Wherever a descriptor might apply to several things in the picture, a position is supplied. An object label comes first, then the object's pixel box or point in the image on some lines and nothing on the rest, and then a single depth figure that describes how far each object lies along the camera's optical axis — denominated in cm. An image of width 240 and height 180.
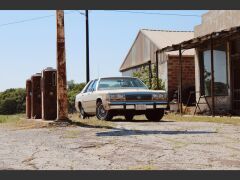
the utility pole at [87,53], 2711
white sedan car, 1315
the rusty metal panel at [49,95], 1368
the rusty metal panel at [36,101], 1664
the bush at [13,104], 5438
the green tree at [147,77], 2432
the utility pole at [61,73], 1152
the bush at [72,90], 4268
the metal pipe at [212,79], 1585
